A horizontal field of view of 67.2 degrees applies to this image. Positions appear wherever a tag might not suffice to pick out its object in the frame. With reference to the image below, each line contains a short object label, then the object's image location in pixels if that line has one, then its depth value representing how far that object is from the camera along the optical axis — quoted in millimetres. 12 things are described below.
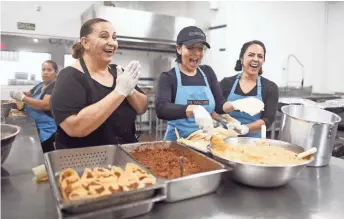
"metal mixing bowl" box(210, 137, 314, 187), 1020
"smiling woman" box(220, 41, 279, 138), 2227
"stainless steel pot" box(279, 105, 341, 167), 1389
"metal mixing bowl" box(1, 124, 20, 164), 995
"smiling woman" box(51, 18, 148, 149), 1387
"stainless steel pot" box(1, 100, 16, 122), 1949
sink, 5162
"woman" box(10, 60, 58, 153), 2631
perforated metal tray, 752
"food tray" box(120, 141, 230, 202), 931
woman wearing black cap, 1853
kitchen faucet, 5559
